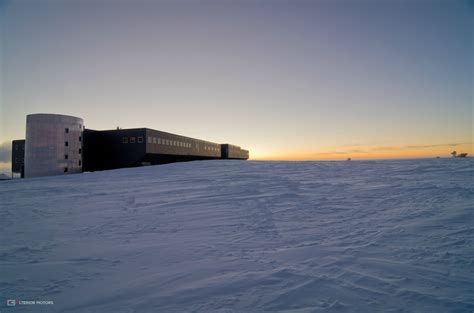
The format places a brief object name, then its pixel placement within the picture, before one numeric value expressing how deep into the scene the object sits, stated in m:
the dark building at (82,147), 33.50
